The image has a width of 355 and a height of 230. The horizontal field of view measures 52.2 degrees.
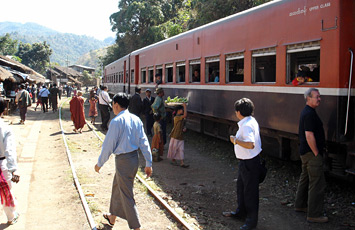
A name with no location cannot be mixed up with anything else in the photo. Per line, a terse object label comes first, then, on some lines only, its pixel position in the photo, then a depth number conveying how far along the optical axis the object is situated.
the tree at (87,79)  95.94
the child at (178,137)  8.25
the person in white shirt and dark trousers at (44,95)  21.10
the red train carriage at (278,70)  5.36
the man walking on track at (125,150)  4.28
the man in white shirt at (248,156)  4.48
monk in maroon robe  13.80
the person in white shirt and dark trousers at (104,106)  13.55
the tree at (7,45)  56.99
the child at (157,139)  8.74
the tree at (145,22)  26.59
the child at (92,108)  15.38
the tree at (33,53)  69.06
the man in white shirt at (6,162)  4.52
